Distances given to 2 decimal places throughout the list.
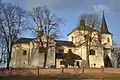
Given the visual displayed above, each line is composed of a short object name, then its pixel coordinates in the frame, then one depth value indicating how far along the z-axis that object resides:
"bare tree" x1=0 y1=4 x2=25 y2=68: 25.75
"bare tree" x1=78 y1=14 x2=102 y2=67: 28.80
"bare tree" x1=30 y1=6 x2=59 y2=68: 28.41
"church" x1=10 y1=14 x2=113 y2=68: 30.02
